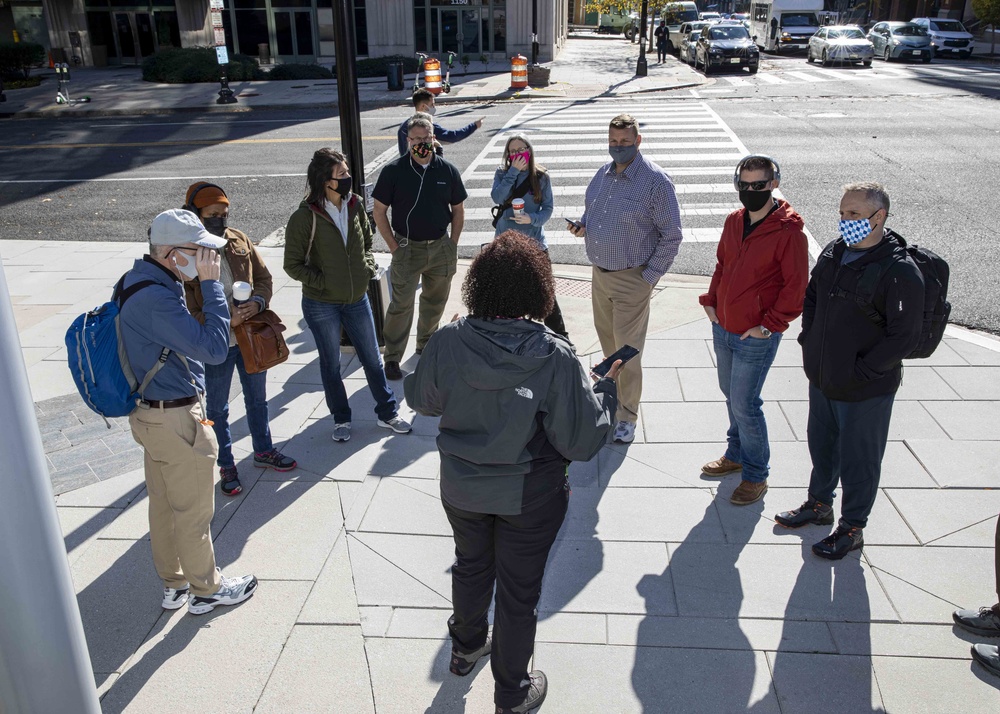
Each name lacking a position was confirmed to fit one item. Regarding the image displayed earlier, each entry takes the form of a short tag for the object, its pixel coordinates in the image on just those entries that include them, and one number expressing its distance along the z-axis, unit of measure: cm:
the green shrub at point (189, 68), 3080
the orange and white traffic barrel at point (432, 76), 2659
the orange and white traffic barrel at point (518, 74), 2697
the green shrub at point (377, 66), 3177
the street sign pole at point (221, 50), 2478
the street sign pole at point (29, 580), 200
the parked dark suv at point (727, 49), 3072
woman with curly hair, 321
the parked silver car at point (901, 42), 3400
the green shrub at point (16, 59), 3219
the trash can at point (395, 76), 2698
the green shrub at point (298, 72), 3189
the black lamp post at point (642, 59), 3050
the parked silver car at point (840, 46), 3222
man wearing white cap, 378
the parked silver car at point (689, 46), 3572
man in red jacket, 475
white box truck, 3888
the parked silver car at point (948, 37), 3478
